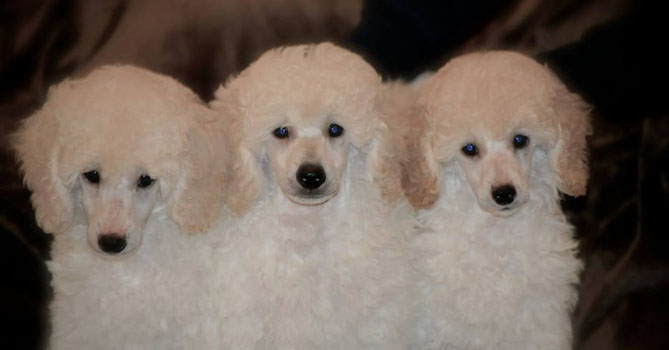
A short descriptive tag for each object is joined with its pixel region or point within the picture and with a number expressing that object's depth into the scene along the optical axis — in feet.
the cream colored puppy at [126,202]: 7.90
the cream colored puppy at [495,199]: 8.61
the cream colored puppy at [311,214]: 8.34
